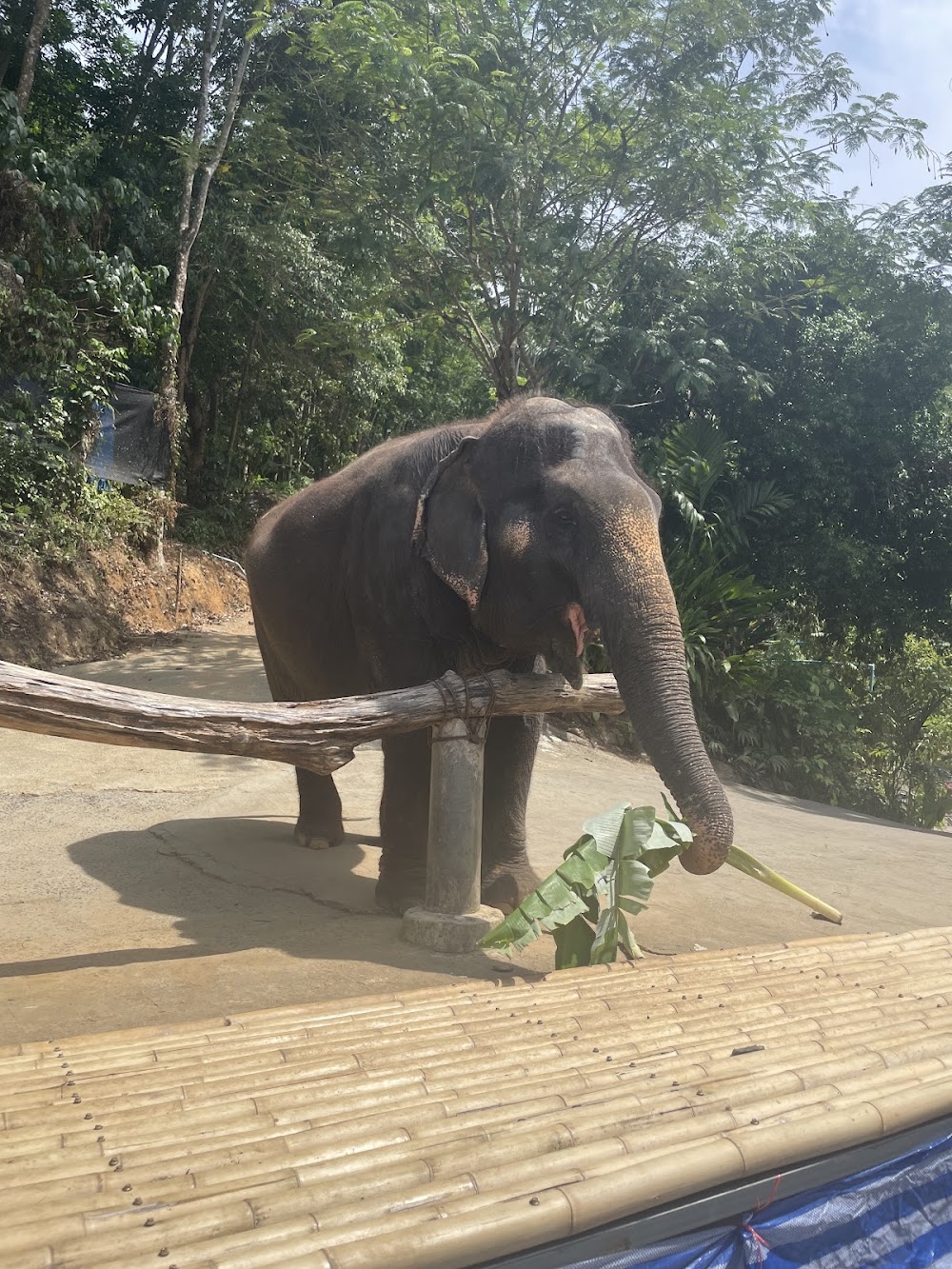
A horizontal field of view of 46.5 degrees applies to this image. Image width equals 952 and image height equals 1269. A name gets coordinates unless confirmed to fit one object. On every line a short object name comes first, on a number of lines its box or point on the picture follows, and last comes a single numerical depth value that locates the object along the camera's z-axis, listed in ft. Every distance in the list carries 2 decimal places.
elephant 12.92
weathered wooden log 10.57
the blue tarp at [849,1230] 6.11
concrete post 13.43
